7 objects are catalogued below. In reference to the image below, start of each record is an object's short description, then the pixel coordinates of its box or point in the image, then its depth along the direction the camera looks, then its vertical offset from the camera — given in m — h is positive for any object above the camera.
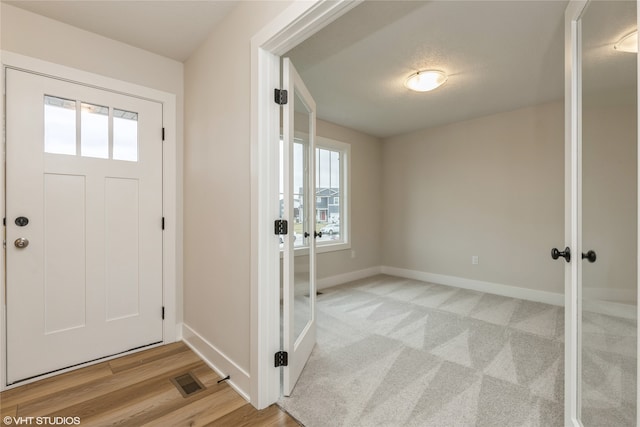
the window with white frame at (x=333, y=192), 4.08 +0.30
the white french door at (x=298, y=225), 1.72 -0.08
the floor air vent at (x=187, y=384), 1.80 -1.11
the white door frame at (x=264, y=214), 1.61 -0.01
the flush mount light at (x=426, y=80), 2.61 +1.24
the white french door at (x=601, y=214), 0.96 -0.01
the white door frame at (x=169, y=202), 2.42 +0.09
